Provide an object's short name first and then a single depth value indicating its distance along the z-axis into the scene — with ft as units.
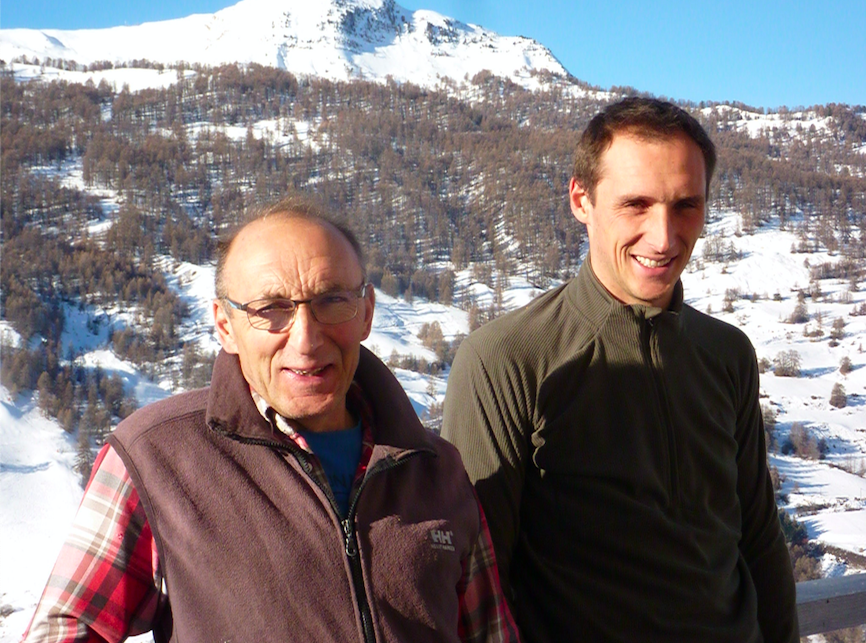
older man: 3.64
